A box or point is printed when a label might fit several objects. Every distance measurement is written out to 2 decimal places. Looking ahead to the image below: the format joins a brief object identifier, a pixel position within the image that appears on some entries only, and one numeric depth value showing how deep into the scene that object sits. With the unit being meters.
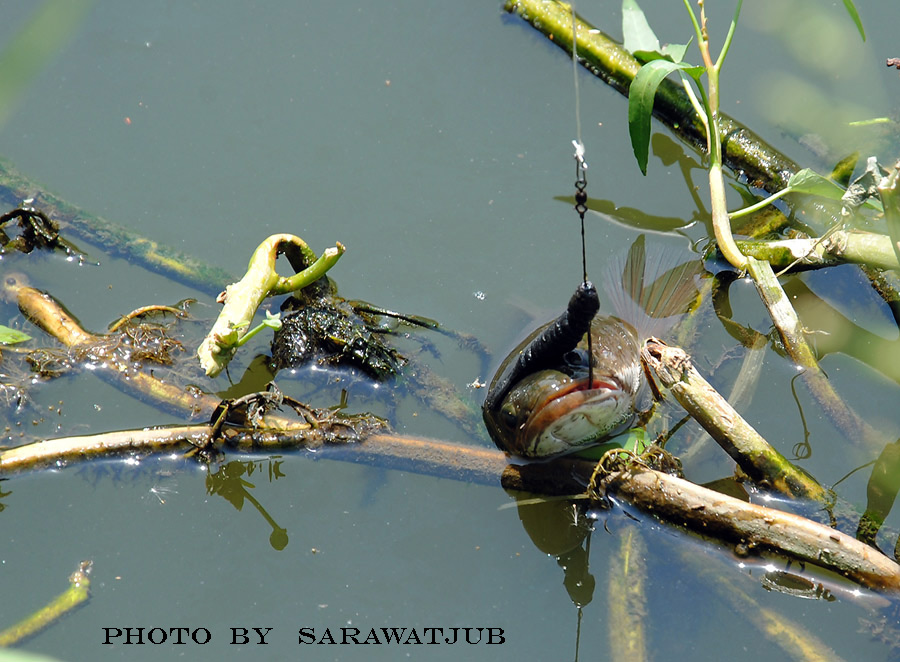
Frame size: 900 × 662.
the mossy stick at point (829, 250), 7.04
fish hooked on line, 6.09
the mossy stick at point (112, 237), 7.98
